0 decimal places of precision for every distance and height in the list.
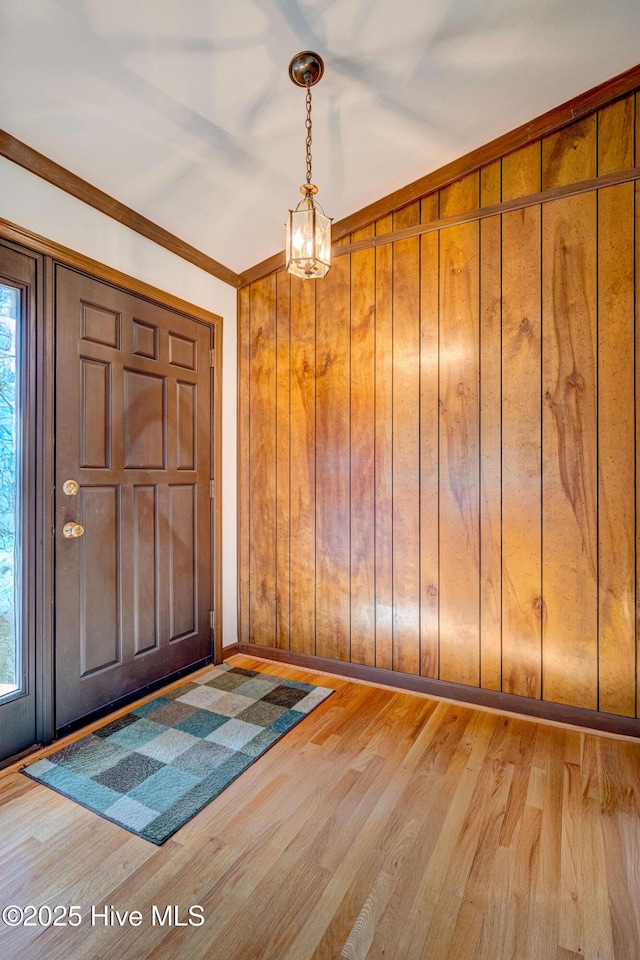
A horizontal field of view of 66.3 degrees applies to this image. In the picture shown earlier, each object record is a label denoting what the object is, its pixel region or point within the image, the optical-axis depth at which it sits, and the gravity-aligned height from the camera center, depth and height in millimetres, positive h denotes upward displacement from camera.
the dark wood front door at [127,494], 2258 -62
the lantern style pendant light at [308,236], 1763 +900
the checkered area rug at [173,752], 1781 -1165
